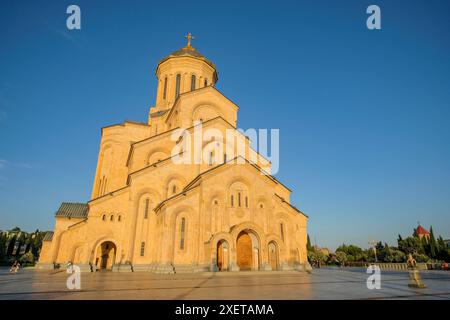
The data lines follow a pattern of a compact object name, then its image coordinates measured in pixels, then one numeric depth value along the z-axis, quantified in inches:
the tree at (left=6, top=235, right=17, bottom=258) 2232.7
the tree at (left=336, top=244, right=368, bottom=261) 2290.7
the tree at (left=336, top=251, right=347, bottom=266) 2062.0
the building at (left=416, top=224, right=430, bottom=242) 3464.6
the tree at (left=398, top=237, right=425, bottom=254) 2063.2
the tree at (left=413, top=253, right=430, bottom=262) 1791.3
